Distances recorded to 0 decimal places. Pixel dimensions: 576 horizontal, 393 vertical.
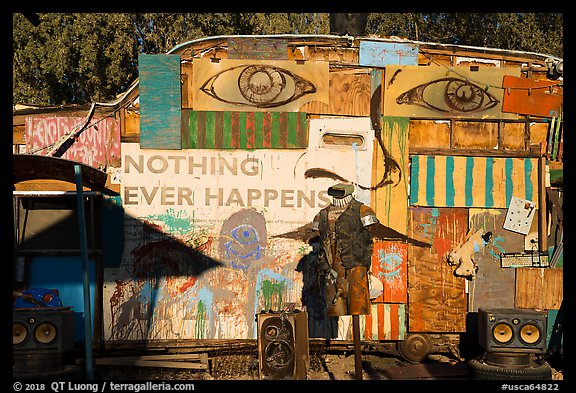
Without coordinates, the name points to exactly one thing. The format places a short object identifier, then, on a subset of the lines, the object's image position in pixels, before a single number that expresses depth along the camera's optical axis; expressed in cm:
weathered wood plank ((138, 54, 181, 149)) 1145
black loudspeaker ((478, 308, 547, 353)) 926
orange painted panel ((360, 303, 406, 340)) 1160
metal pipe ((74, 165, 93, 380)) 827
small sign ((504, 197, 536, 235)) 1173
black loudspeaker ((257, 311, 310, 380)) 955
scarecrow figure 966
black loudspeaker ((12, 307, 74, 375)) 873
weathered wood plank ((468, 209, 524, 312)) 1172
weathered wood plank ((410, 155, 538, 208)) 1166
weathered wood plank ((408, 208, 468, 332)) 1164
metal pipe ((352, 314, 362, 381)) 948
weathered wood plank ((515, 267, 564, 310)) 1177
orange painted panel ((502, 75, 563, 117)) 1177
